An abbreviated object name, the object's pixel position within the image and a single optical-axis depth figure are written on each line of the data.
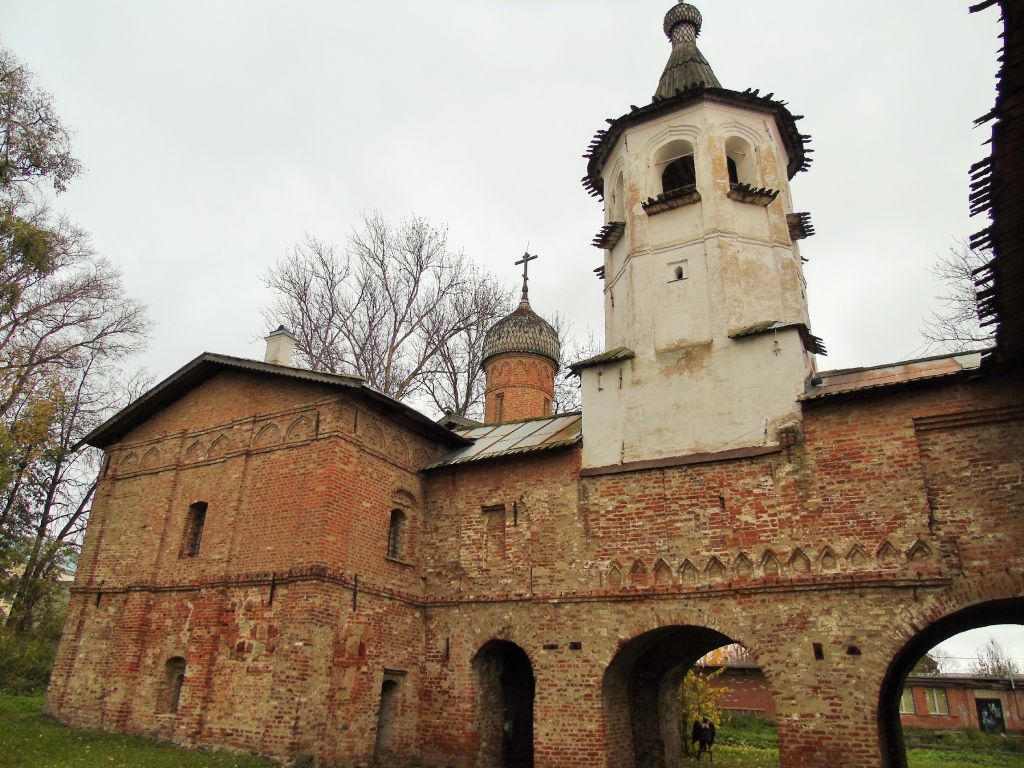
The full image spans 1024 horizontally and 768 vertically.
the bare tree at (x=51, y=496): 16.66
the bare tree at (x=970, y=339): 15.19
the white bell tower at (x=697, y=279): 11.45
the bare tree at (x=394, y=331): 22.23
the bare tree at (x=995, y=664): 55.84
